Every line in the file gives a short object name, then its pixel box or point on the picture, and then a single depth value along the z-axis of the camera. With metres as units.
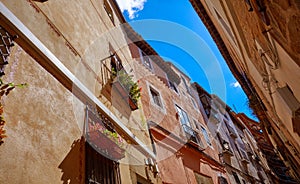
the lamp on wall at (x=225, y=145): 15.85
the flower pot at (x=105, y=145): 4.16
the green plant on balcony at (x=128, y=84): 7.12
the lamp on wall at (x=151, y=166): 6.66
